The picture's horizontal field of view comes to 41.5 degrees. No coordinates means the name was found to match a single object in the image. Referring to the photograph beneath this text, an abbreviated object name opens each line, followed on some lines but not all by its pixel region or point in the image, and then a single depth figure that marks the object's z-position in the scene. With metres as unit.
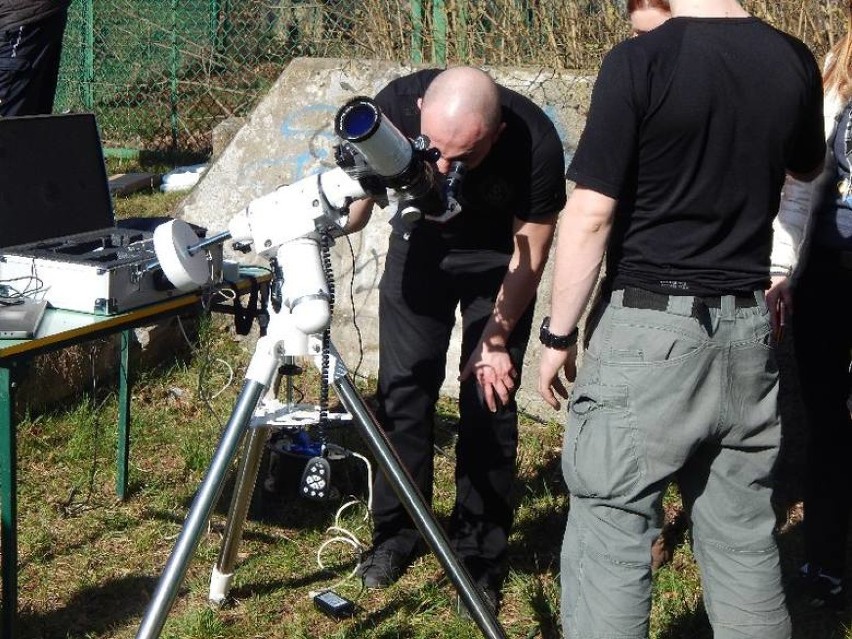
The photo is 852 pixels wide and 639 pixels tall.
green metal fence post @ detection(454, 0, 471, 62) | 5.63
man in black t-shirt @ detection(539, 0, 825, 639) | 2.23
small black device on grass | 3.38
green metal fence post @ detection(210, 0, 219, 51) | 8.53
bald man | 3.16
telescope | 2.33
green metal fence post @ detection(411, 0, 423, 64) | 5.71
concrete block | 5.30
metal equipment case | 3.13
